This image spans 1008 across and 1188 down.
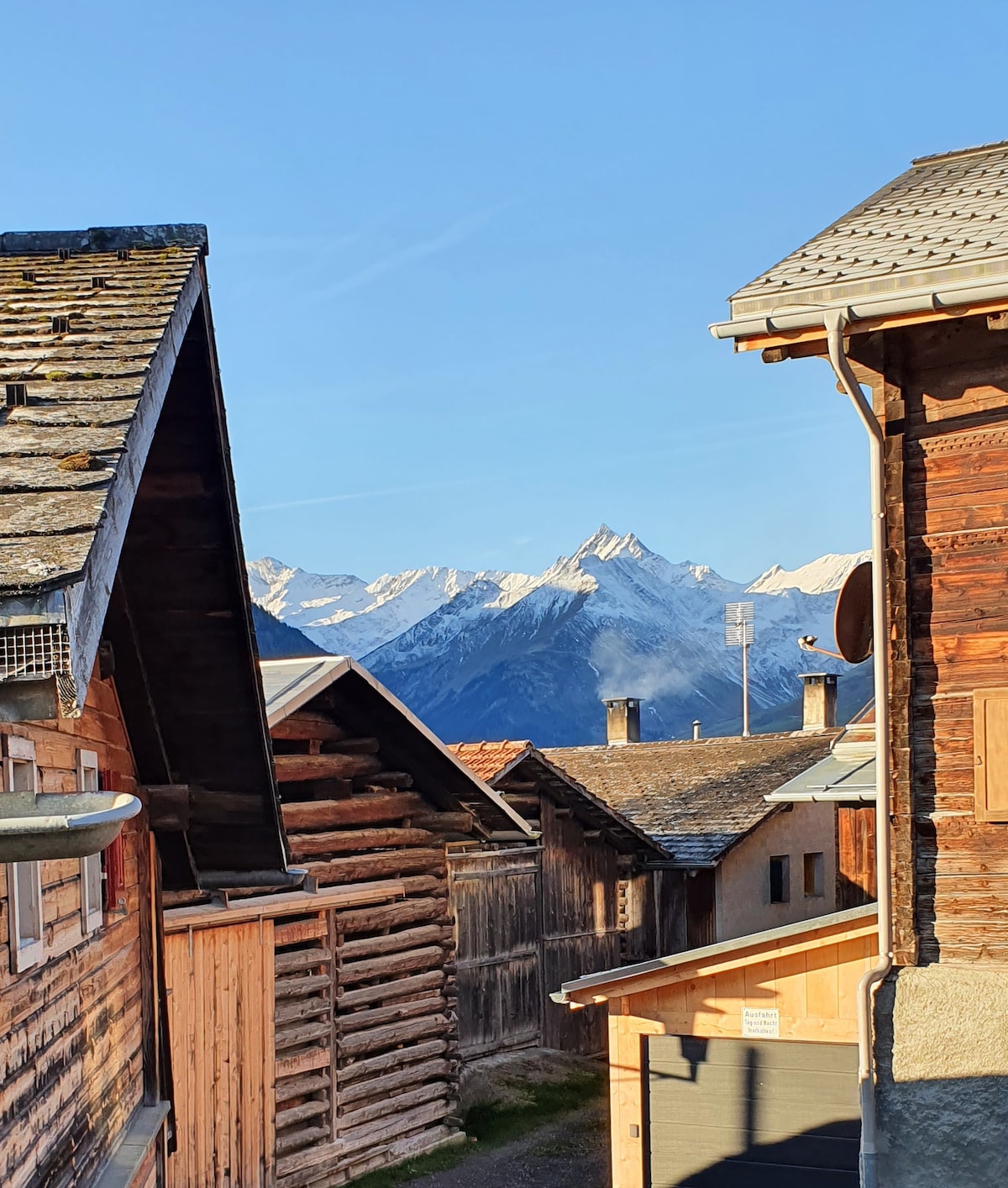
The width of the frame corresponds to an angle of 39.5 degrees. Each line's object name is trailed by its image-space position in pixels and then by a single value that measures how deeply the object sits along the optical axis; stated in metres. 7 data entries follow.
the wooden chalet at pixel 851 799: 15.36
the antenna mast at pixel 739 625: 55.56
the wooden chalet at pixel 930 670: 7.69
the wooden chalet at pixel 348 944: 13.12
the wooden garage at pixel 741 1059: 10.57
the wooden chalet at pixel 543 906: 19.06
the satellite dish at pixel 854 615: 8.73
